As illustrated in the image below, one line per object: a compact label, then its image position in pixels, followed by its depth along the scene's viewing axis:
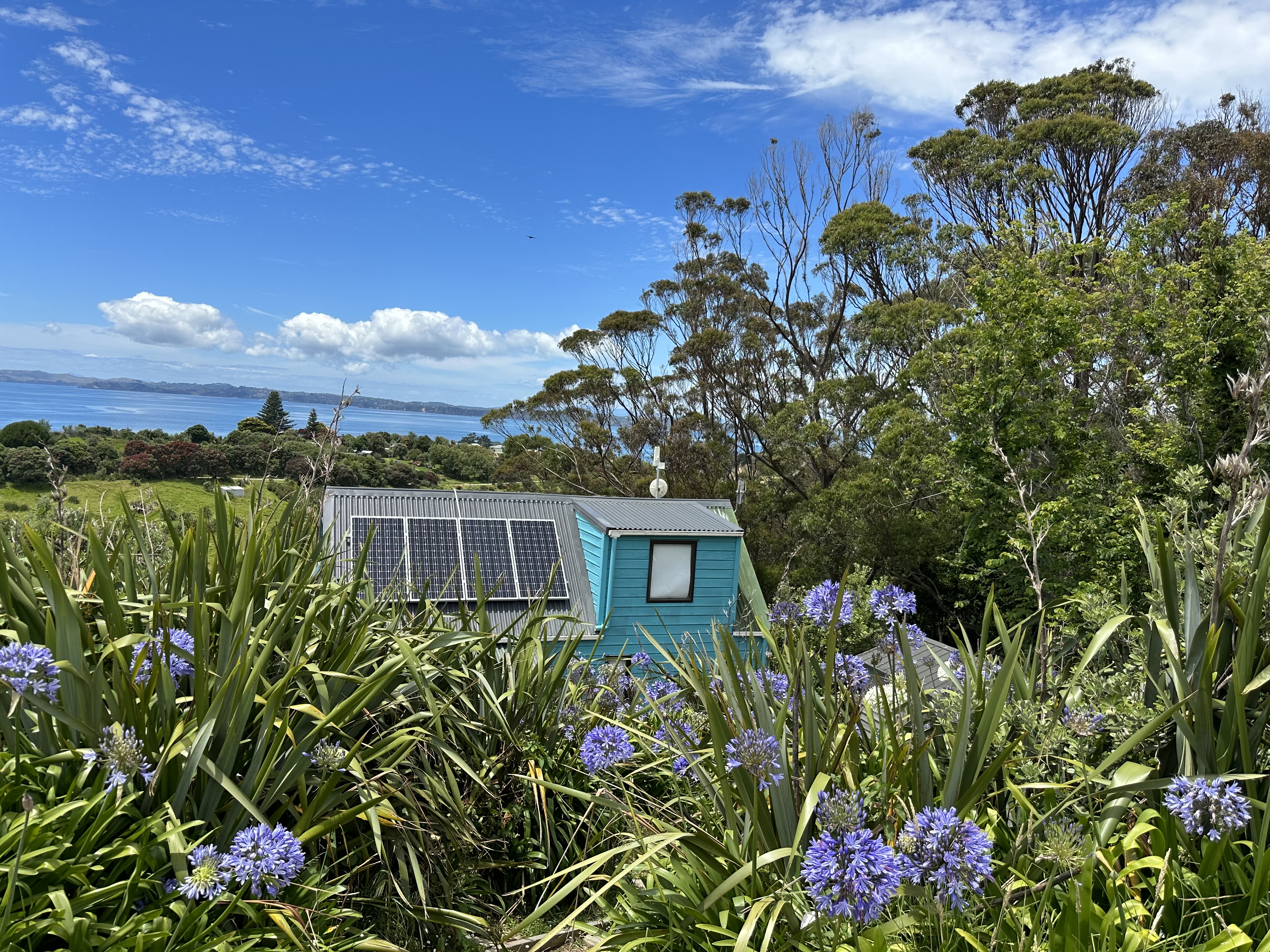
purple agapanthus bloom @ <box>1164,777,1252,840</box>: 1.68
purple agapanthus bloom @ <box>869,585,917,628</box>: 2.33
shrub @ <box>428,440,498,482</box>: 27.03
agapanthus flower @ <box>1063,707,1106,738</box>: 2.12
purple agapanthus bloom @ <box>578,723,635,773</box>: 2.54
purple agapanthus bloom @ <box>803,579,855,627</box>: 2.38
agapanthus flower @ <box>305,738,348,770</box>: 2.18
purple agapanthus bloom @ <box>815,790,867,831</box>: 1.63
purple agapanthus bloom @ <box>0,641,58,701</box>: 1.84
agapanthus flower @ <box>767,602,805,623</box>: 2.56
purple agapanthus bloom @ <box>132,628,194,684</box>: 2.13
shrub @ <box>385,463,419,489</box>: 17.98
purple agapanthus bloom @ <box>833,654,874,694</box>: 2.42
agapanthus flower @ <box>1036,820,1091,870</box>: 1.54
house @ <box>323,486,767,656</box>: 11.36
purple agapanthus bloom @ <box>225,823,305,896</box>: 1.78
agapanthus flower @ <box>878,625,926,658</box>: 2.37
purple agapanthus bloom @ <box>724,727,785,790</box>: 1.87
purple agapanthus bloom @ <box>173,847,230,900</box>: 1.75
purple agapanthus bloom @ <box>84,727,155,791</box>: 1.89
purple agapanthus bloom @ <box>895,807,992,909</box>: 1.54
